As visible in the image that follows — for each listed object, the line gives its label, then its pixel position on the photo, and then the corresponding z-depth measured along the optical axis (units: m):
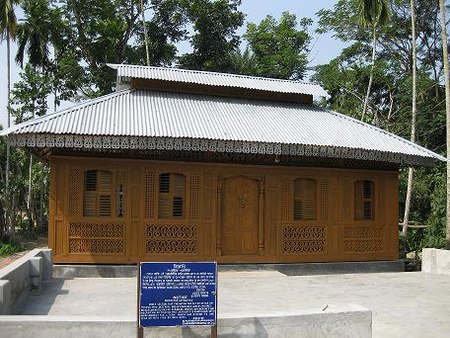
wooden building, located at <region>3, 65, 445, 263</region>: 11.59
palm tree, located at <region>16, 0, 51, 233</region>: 30.22
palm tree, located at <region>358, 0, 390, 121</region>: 19.77
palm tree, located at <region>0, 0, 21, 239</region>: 24.70
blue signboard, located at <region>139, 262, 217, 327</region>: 5.38
